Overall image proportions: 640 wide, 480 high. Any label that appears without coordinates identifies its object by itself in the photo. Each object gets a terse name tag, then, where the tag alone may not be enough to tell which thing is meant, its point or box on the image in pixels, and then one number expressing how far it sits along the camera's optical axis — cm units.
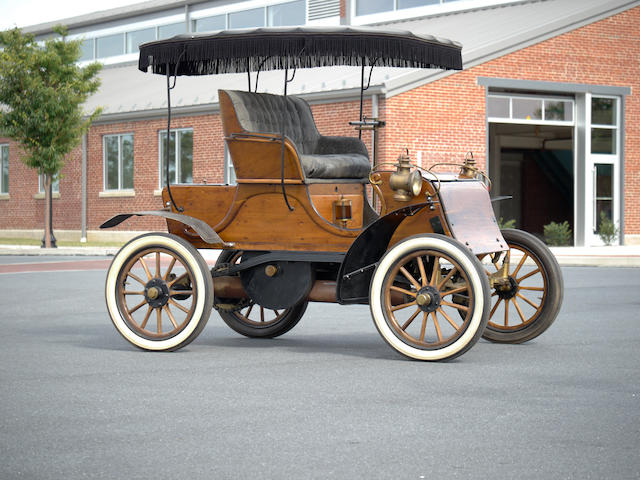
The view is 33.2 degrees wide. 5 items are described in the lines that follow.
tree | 2758
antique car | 751
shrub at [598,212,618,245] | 2623
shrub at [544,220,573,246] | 2622
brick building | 2405
